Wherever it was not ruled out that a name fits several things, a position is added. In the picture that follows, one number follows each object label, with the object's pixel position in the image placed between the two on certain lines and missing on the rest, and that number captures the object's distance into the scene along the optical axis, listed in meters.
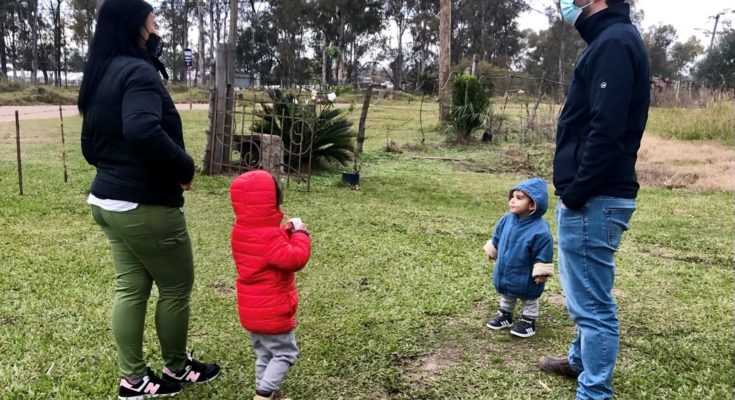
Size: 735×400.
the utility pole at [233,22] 8.45
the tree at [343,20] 39.06
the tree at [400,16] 44.81
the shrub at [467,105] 13.20
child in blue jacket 2.99
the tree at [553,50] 45.61
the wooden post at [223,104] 7.74
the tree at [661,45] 48.28
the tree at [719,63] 33.25
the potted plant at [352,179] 7.73
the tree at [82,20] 41.93
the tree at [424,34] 43.94
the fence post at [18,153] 6.05
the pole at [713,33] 41.55
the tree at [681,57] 50.59
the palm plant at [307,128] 7.71
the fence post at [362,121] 10.21
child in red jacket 2.18
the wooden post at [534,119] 14.11
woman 2.10
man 2.03
